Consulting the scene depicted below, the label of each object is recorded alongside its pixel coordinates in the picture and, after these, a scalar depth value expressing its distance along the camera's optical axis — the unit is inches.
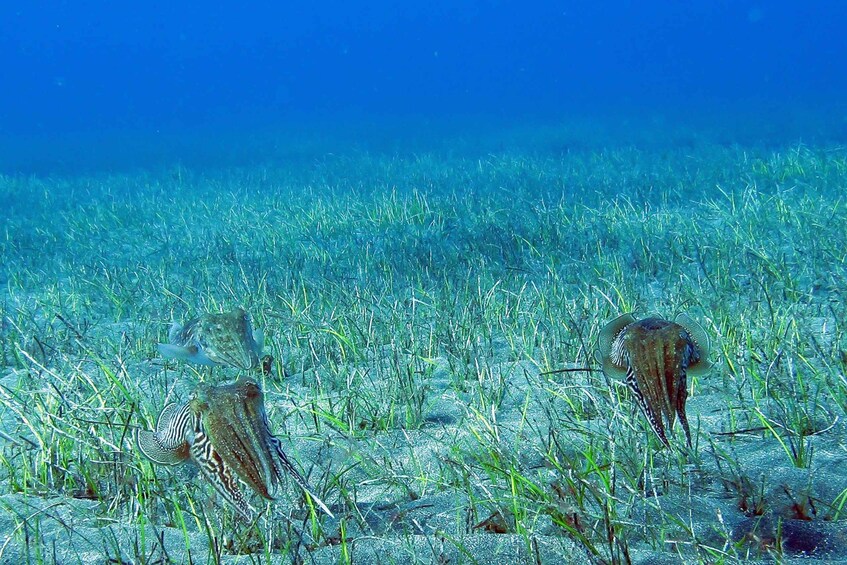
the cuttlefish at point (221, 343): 136.6
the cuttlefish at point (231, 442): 79.1
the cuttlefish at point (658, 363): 88.2
